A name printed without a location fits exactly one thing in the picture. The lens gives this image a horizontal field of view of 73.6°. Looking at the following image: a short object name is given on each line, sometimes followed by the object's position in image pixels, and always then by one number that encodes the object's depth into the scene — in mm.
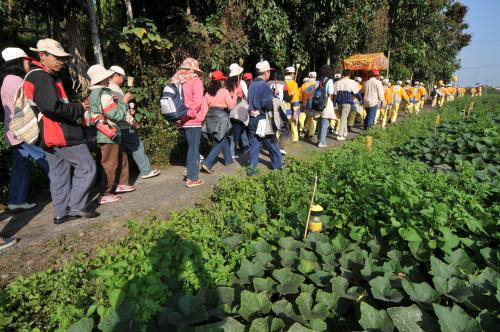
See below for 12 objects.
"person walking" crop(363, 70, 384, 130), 9289
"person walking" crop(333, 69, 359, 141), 8836
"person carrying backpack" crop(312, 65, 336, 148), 8150
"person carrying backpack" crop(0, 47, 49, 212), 4219
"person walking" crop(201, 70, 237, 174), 6238
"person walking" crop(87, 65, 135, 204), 4344
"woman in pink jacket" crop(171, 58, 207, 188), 4934
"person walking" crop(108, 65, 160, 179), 4906
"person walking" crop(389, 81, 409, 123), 12491
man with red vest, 3643
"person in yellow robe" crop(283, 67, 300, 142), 7988
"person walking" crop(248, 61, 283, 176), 5664
